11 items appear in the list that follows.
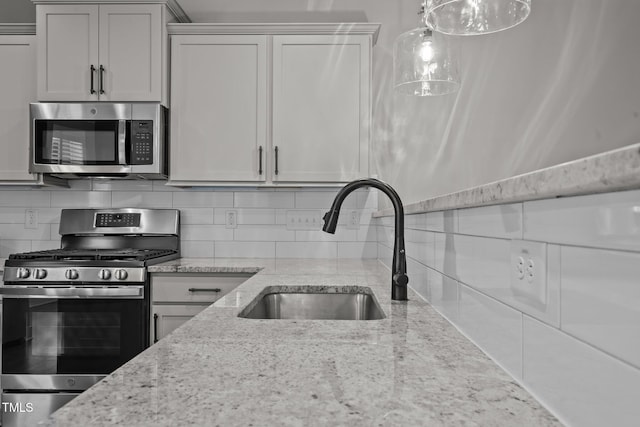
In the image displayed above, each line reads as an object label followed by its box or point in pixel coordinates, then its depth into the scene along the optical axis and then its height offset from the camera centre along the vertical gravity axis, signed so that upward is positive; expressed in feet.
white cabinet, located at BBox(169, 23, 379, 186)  7.84 +2.05
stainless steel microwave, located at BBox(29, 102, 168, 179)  7.64 +1.37
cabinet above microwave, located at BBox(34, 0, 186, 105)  7.72 +2.96
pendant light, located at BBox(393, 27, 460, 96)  6.07 +2.25
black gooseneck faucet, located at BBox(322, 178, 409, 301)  3.71 -0.14
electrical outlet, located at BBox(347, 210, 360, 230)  8.89 -0.15
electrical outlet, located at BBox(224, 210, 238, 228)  8.91 -0.14
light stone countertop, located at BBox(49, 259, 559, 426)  1.55 -0.76
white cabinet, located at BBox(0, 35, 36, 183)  7.99 +2.10
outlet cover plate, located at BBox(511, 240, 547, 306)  1.63 -0.24
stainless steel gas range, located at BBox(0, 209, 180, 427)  6.73 -1.87
